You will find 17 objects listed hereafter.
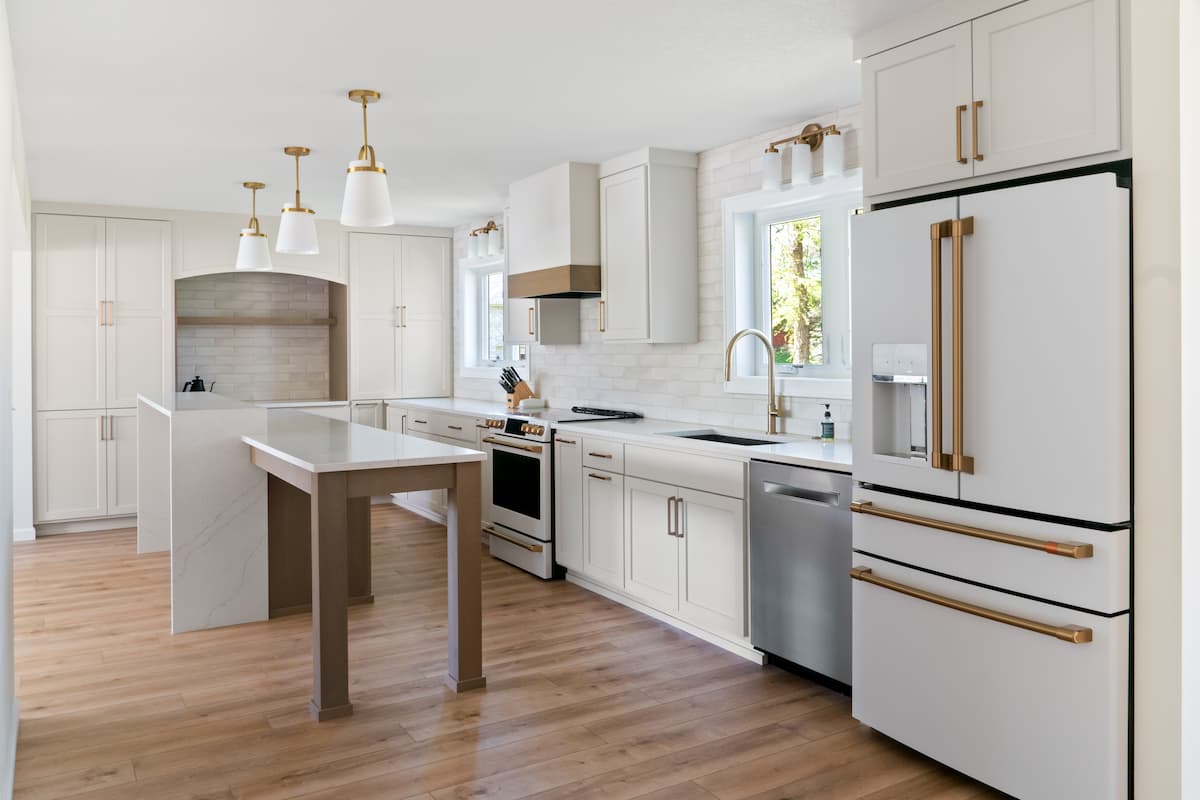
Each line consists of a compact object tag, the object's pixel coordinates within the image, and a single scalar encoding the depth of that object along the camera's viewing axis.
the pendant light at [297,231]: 4.26
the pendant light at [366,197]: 3.47
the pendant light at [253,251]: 5.04
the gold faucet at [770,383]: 4.21
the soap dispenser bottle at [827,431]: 3.95
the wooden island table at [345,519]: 3.17
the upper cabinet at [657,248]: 4.81
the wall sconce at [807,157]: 3.99
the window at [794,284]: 4.20
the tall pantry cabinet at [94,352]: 6.34
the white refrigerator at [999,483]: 2.25
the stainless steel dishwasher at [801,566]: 3.19
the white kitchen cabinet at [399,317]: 7.50
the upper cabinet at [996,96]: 2.33
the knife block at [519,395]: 6.29
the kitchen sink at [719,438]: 4.13
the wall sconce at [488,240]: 6.90
